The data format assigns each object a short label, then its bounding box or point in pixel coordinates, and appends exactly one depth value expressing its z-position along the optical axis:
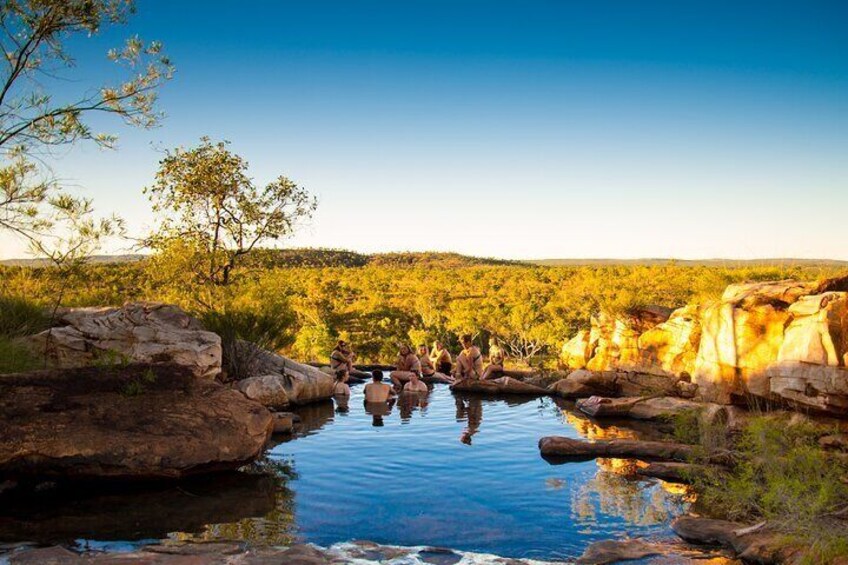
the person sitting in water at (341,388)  17.69
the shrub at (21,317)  13.83
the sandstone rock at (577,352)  23.66
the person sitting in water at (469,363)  19.96
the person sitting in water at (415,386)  18.47
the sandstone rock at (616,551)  6.89
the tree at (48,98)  10.78
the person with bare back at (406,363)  19.93
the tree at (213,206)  20.80
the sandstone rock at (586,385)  18.26
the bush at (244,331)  16.20
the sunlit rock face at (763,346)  12.26
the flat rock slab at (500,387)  18.56
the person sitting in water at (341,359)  19.95
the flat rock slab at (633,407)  15.05
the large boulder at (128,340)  13.60
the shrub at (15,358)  11.24
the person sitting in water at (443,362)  22.50
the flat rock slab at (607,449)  11.68
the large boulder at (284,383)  15.05
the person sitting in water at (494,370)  20.66
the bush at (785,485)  6.62
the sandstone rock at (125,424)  8.70
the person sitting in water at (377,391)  16.67
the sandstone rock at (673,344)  18.77
